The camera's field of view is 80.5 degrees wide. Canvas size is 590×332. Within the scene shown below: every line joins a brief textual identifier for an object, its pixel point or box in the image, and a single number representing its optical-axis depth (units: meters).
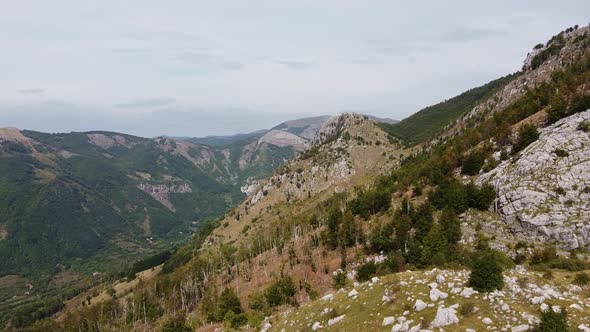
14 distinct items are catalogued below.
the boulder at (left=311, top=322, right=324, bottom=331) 39.28
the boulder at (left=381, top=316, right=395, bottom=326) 33.16
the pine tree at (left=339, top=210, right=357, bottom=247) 94.87
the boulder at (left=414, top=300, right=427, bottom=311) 32.84
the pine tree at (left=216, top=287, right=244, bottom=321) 80.44
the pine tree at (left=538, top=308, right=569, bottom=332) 24.77
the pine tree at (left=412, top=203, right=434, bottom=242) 75.13
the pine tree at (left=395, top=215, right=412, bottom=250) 77.38
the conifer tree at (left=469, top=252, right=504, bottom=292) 32.09
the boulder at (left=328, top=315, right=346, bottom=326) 38.34
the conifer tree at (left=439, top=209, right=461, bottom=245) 69.00
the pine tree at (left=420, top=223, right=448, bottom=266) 62.81
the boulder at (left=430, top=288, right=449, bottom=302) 33.47
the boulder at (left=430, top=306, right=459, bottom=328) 29.36
